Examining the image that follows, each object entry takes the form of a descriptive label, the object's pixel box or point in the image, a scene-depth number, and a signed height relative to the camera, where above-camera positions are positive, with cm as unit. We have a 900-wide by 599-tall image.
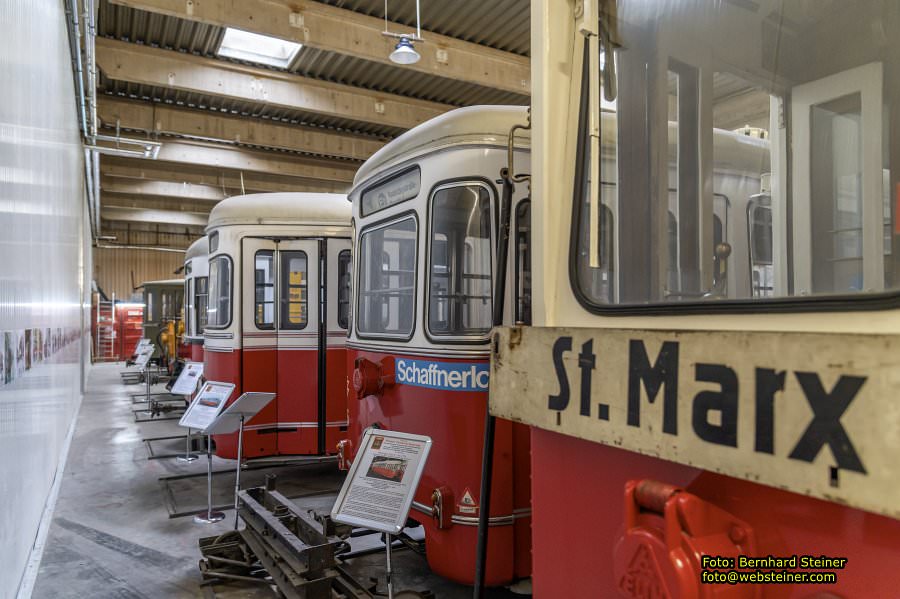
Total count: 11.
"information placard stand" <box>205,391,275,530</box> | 460 -79
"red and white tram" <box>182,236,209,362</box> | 948 +22
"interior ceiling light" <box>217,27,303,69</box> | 820 +341
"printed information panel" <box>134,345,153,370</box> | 1298 -108
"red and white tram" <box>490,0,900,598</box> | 99 +0
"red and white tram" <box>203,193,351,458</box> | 625 -11
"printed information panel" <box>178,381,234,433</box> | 494 -80
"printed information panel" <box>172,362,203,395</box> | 715 -86
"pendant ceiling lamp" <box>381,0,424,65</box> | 609 +246
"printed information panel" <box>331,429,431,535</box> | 292 -85
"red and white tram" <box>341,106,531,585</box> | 320 -15
